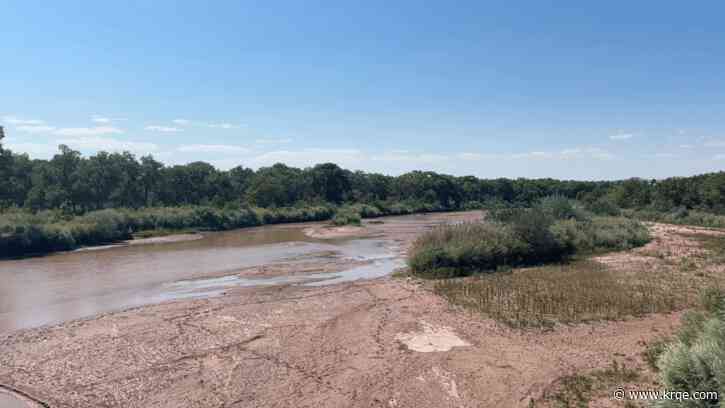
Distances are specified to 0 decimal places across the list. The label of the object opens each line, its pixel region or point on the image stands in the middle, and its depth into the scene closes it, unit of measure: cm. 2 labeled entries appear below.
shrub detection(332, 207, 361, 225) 5647
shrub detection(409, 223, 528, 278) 2198
